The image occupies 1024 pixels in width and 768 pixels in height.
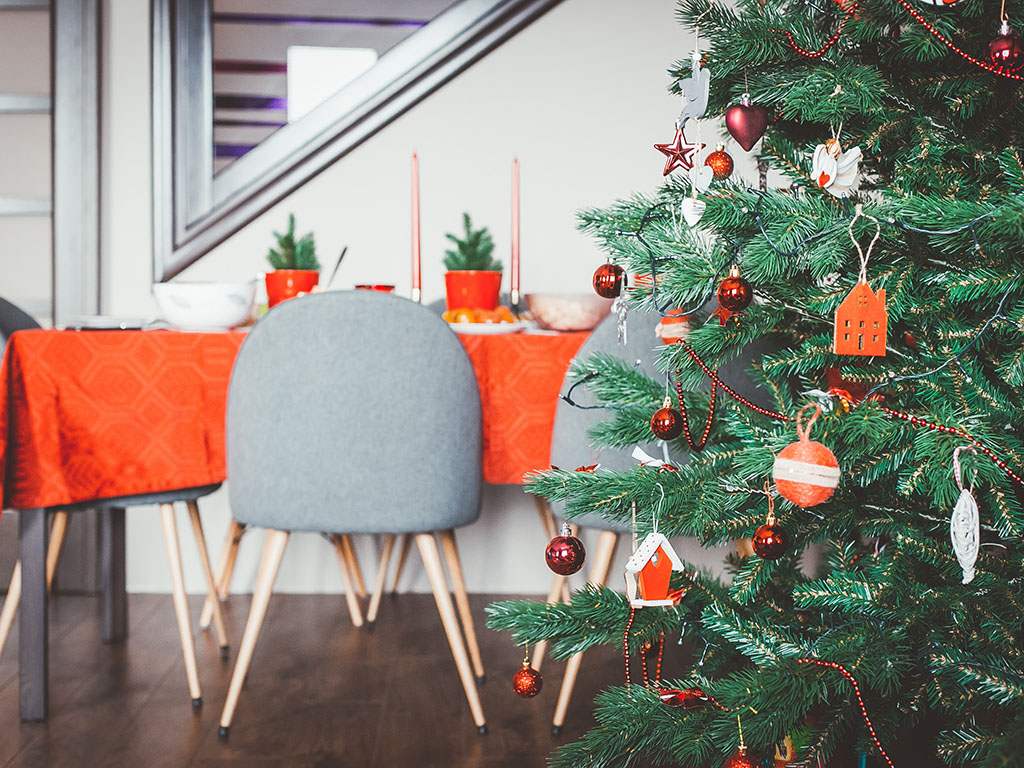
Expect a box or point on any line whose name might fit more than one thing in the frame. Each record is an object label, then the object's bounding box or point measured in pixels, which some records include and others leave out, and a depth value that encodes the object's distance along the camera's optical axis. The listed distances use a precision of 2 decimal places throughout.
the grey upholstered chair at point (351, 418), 1.49
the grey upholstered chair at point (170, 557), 1.72
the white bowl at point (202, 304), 1.77
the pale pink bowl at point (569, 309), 1.76
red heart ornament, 0.94
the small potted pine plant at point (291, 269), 1.89
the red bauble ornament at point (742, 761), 0.83
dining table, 1.60
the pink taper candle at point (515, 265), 2.08
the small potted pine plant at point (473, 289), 1.84
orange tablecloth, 1.70
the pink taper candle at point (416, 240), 2.01
